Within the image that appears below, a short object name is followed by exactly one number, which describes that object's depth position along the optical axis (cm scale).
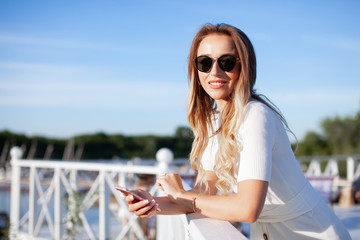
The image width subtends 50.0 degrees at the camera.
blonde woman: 120
